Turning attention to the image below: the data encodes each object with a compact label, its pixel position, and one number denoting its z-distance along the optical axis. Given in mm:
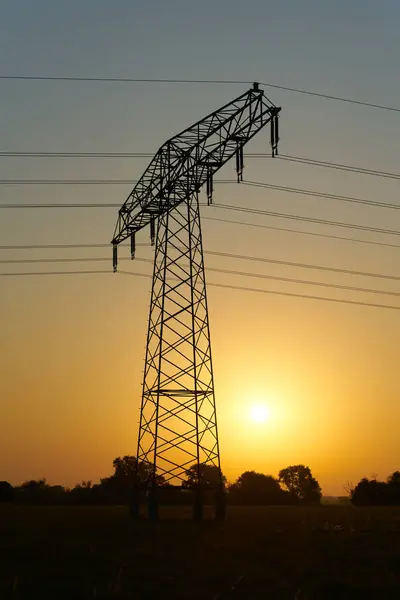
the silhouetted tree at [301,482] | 128625
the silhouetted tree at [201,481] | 54344
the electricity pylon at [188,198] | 50562
